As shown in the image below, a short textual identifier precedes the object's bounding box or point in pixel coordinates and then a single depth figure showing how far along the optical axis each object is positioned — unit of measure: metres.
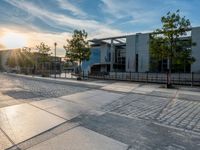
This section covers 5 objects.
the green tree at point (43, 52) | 29.83
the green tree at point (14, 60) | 53.13
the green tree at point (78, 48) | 20.08
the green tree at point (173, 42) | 12.65
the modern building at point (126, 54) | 25.25
